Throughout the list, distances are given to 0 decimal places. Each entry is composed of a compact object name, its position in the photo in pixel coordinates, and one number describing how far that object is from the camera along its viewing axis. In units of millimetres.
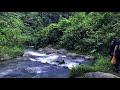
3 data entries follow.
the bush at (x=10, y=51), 13954
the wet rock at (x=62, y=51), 14930
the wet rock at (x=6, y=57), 13248
